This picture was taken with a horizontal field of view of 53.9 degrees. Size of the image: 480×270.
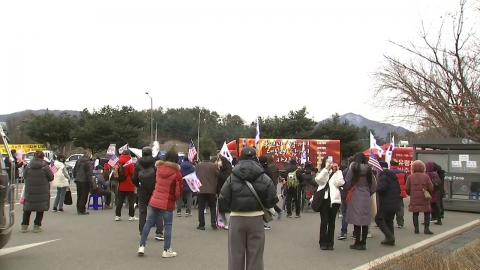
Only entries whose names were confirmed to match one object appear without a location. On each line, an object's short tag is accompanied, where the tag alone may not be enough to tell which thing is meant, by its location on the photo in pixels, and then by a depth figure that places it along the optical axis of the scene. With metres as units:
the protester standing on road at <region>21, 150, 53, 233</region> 9.59
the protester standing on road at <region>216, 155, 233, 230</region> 11.71
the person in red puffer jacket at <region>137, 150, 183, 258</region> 7.80
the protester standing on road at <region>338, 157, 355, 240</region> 10.34
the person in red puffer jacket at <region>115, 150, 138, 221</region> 12.20
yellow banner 45.81
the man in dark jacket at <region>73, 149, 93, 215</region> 13.49
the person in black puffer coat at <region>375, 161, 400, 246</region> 9.53
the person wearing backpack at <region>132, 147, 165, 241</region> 8.77
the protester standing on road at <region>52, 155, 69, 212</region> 13.77
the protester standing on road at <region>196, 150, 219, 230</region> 11.19
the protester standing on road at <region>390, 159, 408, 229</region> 11.51
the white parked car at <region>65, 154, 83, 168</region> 35.11
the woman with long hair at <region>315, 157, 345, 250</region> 8.96
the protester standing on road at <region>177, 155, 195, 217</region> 12.56
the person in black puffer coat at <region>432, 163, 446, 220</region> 13.18
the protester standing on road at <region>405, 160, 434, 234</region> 10.69
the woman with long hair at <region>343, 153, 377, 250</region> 8.85
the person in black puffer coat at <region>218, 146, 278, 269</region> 5.78
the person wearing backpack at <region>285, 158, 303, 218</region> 13.40
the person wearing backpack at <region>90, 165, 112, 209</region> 14.59
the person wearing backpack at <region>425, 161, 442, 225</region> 12.32
